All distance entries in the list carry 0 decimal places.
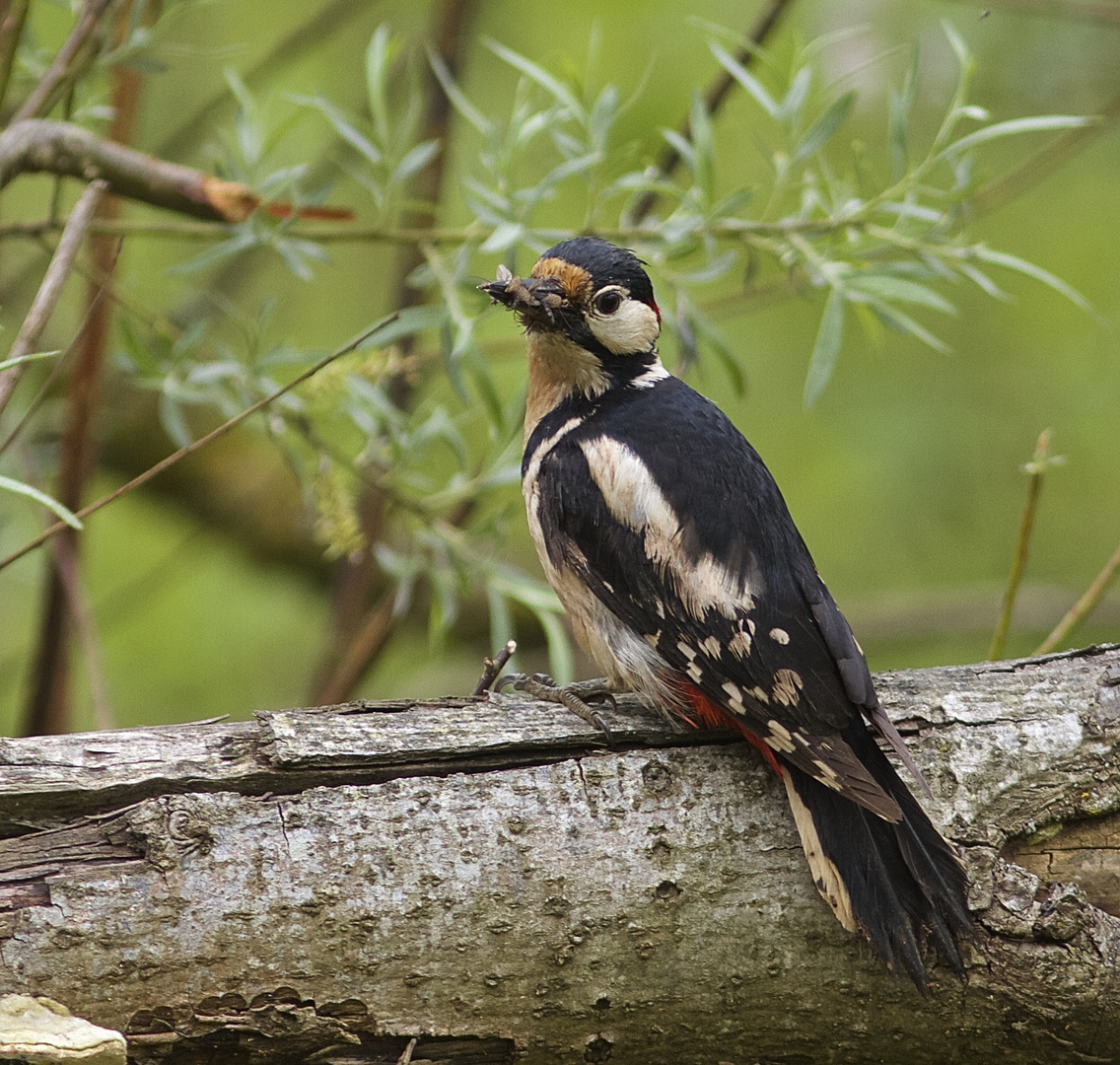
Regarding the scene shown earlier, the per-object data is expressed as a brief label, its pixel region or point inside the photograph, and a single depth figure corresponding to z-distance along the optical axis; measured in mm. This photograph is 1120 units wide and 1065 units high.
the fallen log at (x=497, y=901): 3945
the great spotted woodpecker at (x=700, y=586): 4348
